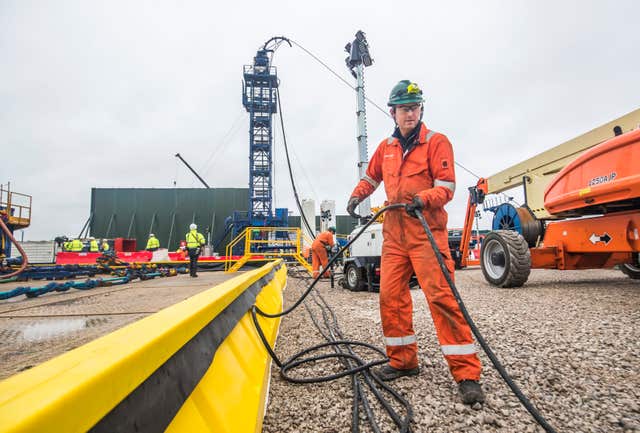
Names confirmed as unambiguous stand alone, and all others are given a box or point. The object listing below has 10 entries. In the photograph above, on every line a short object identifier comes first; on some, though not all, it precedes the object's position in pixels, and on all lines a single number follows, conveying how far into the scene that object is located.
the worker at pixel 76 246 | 14.21
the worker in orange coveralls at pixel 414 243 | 1.88
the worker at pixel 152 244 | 14.30
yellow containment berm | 0.41
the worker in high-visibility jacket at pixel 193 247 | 9.52
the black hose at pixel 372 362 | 1.42
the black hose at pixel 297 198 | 17.47
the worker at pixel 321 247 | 8.16
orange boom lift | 3.73
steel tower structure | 18.50
